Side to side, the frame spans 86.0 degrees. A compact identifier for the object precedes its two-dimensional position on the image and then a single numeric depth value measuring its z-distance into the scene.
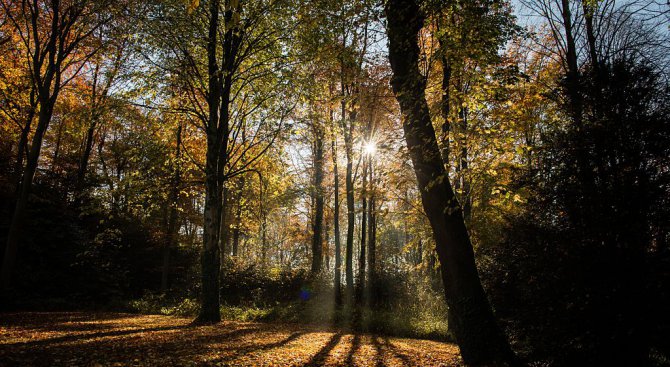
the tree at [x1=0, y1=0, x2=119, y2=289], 11.54
